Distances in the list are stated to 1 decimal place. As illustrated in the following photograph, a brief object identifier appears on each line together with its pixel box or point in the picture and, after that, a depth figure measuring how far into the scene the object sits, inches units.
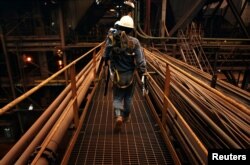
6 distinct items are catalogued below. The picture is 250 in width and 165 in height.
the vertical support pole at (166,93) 124.4
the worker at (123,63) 131.6
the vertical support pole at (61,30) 532.7
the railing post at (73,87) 127.0
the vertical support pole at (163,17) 485.6
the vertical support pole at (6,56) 519.7
